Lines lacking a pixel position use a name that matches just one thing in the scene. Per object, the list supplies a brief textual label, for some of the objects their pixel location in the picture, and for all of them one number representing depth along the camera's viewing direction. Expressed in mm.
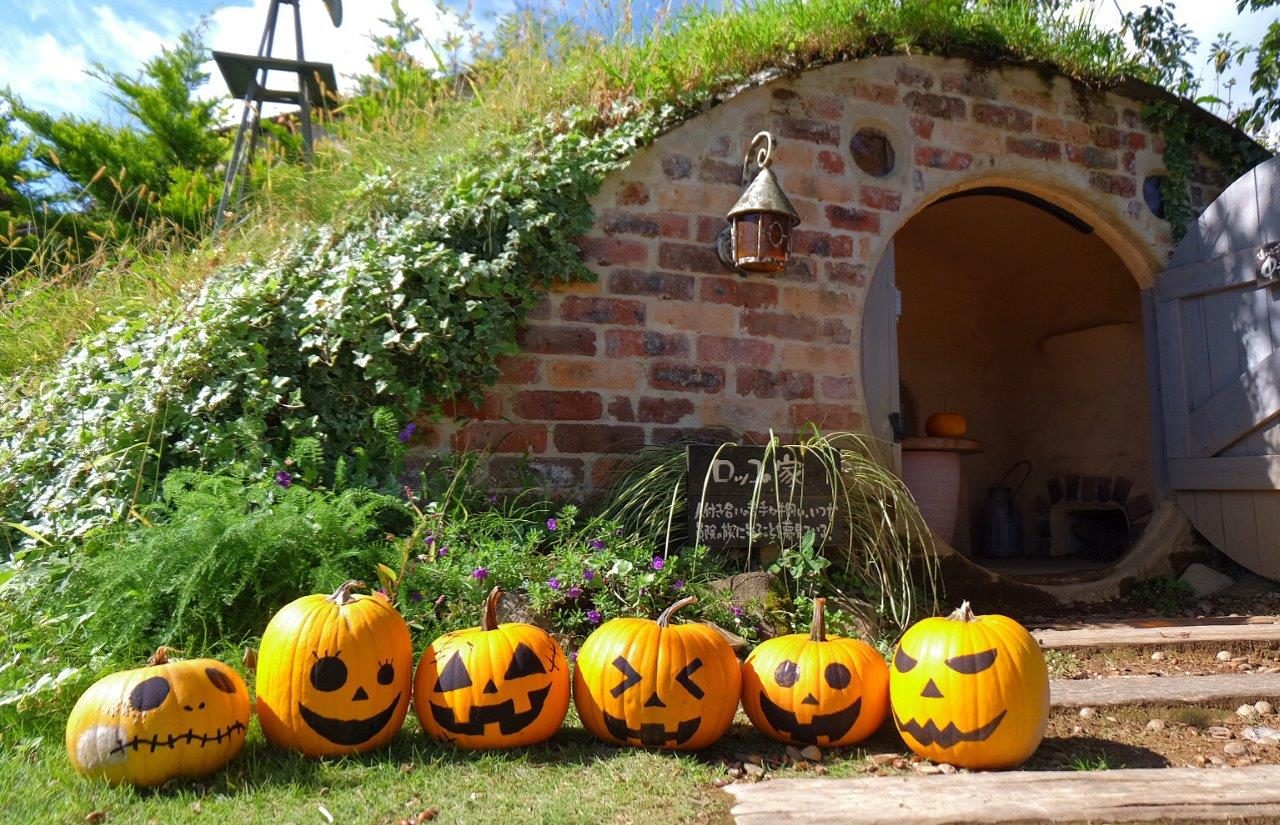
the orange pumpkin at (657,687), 2477
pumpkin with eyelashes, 2391
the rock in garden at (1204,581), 5215
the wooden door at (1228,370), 5012
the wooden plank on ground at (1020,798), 2014
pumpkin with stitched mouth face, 2213
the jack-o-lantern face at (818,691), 2545
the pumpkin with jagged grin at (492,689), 2453
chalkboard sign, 3811
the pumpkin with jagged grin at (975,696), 2389
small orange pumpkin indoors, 6055
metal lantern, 4344
